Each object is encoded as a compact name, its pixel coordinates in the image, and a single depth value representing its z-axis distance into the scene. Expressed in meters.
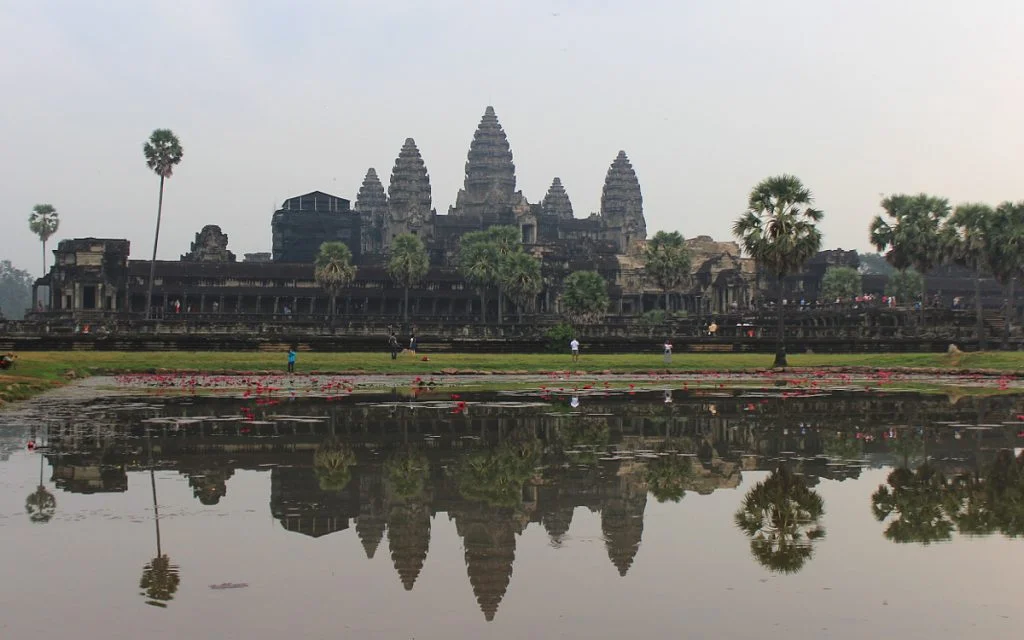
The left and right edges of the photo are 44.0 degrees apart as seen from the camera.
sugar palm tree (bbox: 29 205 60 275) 158.12
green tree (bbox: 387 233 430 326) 116.19
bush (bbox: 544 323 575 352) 64.81
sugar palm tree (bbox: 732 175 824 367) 58.09
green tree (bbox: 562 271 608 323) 114.12
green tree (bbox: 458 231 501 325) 113.69
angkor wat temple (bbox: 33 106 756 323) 122.81
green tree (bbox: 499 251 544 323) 111.12
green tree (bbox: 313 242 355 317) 109.00
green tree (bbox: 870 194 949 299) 82.12
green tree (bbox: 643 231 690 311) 116.06
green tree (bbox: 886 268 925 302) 126.48
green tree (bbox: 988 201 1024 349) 70.12
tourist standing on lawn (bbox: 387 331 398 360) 56.19
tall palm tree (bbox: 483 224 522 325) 115.50
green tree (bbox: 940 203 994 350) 72.12
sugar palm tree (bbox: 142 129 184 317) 105.31
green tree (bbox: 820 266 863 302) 135.12
